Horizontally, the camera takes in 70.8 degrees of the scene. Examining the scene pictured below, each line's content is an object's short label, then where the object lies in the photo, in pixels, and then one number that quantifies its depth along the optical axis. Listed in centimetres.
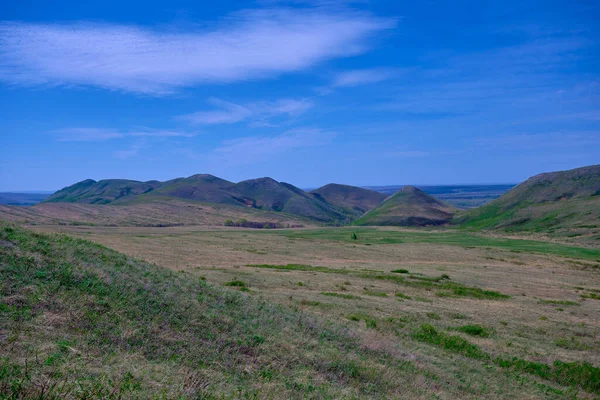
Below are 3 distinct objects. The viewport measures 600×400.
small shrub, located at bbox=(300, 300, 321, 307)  2514
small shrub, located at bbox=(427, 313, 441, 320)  2633
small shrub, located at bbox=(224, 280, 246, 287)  2858
